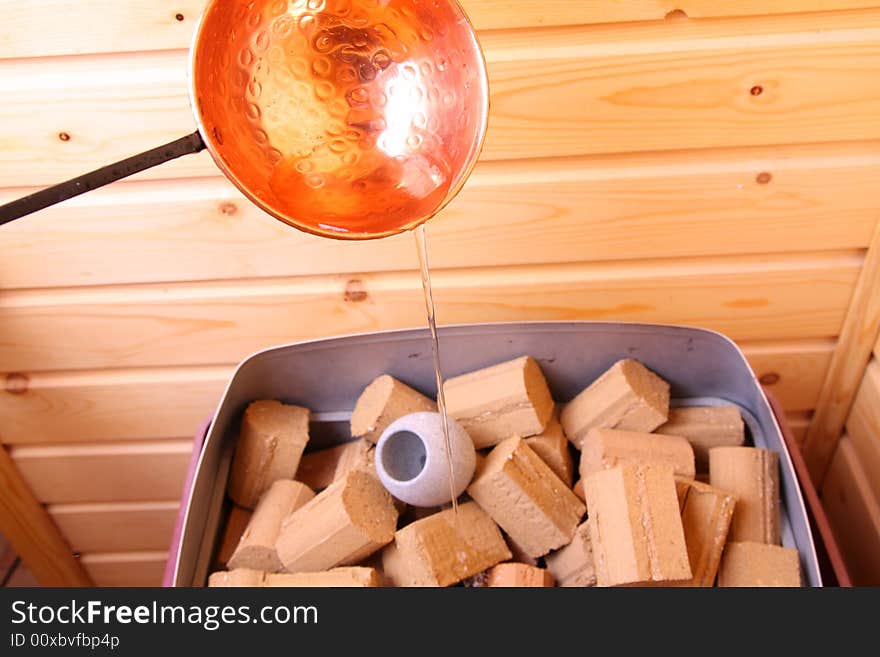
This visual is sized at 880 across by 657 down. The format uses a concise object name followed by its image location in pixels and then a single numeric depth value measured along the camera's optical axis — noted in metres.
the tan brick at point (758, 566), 1.03
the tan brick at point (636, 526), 1.01
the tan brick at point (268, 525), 1.16
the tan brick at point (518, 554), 1.16
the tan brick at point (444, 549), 1.09
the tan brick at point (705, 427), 1.21
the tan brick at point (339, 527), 1.12
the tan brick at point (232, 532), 1.20
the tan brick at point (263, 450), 1.23
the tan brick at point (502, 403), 1.19
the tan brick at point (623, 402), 1.19
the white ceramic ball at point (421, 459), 1.10
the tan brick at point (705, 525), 1.08
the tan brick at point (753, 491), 1.11
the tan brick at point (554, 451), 1.19
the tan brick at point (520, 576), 1.10
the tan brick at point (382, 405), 1.22
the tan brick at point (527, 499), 1.12
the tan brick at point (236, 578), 1.10
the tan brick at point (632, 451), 1.15
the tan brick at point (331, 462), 1.24
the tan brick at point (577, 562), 1.10
